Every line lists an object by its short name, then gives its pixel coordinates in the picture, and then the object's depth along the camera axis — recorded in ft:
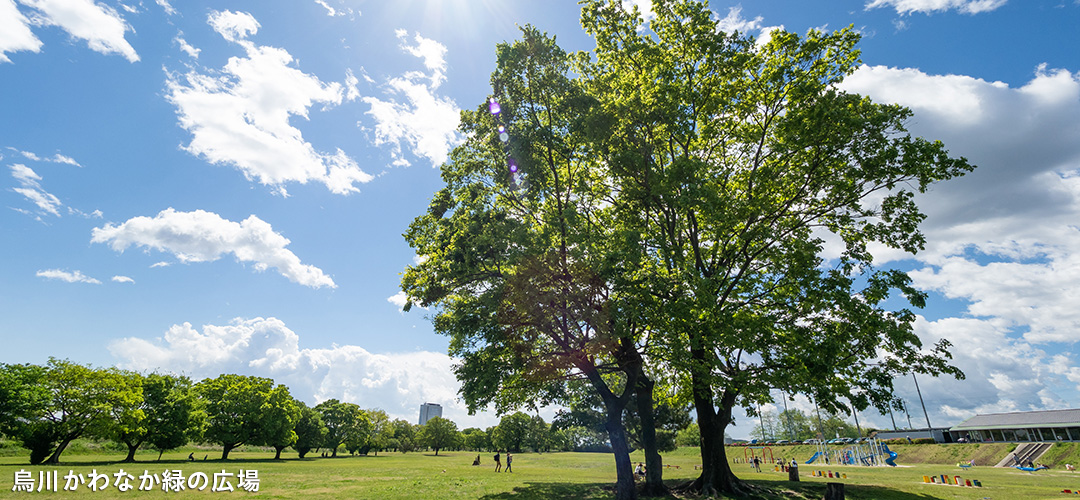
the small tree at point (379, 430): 327.35
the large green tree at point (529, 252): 60.23
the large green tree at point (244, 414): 192.48
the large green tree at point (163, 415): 158.30
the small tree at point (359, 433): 284.20
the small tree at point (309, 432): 244.63
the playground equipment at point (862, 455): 175.32
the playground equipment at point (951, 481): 85.24
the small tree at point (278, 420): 199.31
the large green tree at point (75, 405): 132.67
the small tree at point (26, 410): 126.72
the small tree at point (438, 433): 381.40
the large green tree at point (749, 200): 57.62
